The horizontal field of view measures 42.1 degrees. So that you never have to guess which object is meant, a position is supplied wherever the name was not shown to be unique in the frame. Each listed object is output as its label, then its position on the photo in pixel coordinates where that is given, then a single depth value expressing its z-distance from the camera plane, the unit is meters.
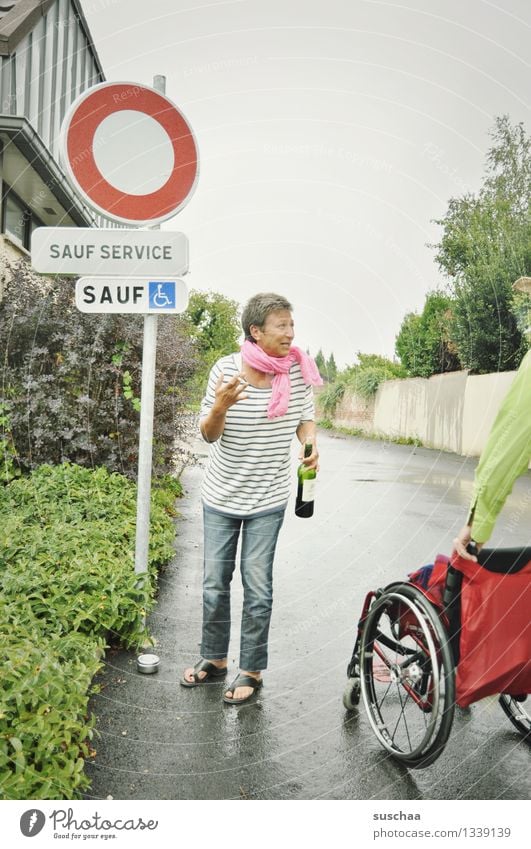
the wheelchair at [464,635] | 1.96
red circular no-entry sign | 2.64
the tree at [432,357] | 11.73
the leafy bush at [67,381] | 5.58
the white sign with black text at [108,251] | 2.67
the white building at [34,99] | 6.68
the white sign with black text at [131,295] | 2.80
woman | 2.68
